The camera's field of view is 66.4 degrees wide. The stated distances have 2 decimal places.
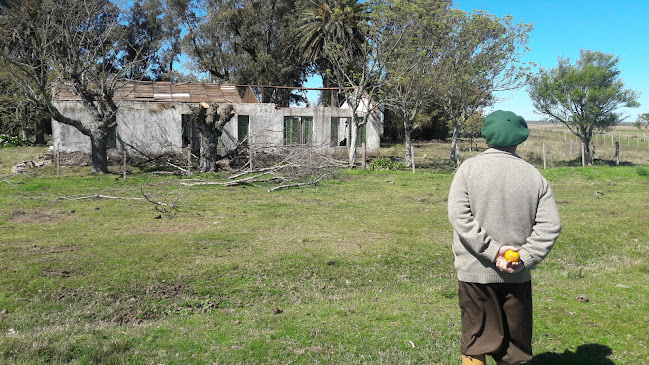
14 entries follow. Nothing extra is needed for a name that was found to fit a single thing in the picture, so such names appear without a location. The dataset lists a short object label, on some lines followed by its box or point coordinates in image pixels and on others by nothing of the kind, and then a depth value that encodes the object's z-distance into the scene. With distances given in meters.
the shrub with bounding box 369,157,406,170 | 22.73
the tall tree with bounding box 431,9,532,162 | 24.44
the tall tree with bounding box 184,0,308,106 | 38.62
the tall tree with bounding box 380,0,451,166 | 22.91
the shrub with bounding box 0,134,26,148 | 30.60
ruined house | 22.62
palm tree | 31.36
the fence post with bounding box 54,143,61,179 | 17.74
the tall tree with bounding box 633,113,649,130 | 46.22
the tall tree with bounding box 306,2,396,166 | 23.25
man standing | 2.91
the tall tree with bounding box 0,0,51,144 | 30.75
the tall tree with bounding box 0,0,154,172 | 19.19
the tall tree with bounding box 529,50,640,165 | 28.45
